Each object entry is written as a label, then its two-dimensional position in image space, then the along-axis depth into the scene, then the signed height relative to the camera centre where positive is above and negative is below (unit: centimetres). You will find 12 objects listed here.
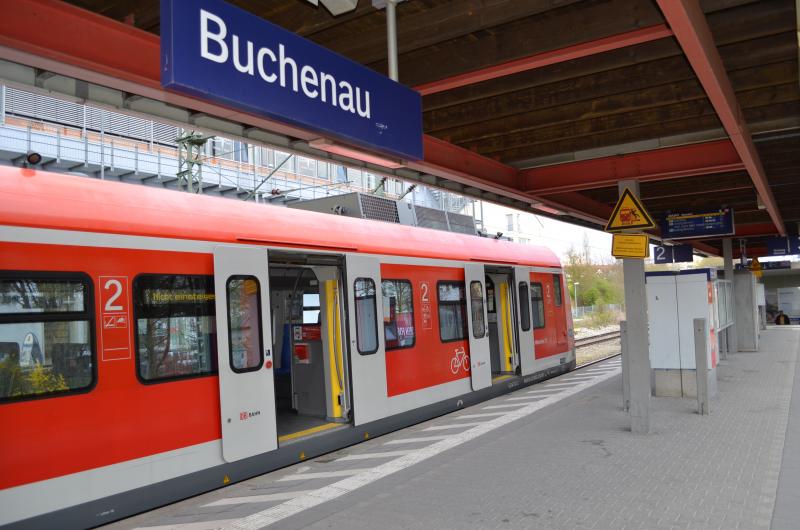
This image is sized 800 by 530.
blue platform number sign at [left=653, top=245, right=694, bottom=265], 2403 +124
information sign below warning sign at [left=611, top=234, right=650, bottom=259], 788 +53
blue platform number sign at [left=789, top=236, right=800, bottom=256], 2342 +132
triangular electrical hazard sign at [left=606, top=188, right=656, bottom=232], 811 +93
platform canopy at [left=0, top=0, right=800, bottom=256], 528 +229
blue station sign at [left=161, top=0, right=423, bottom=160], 318 +133
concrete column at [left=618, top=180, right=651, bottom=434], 793 -73
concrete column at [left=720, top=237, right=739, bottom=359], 2050 +94
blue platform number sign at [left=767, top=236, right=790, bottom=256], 2341 +132
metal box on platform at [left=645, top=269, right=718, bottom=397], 1047 -63
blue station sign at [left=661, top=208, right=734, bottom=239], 1543 +151
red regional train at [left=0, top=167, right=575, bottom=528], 497 -35
